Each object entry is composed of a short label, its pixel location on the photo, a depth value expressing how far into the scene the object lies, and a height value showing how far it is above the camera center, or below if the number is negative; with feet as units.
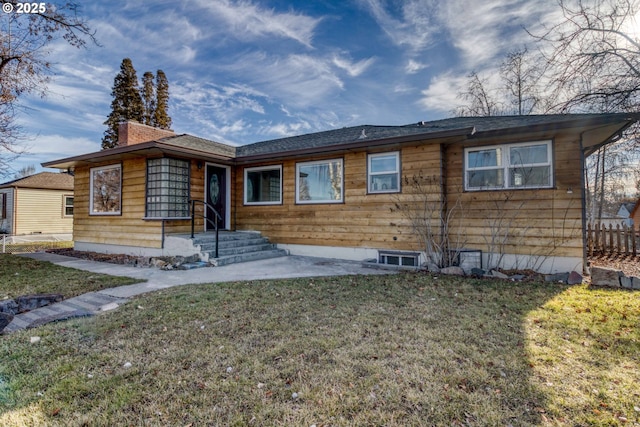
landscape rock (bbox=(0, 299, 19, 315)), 14.37 -4.23
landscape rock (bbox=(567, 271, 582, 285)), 19.02 -3.69
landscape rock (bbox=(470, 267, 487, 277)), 21.30 -3.71
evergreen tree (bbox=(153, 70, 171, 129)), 85.87 +31.88
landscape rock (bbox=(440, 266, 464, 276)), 21.63 -3.71
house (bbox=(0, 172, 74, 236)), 60.85 +2.19
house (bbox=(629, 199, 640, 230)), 77.84 +0.93
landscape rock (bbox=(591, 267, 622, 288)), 18.25 -3.45
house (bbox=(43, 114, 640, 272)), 21.59 +2.36
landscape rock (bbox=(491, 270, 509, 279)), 20.53 -3.76
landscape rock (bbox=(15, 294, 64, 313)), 14.87 -4.14
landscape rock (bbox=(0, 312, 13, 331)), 12.52 -4.30
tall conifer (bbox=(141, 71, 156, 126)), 84.63 +32.80
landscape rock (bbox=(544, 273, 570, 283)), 19.47 -3.75
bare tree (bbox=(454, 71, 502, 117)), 60.44 +23.73
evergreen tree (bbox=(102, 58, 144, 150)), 77.61 +28.96
